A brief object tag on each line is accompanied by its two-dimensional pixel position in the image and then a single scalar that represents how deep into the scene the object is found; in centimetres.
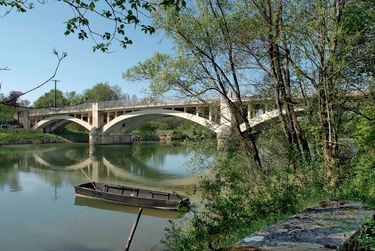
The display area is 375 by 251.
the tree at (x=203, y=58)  974
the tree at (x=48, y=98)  7398
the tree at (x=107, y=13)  353
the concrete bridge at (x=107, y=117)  3838
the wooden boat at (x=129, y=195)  1415
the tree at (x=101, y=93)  7606
